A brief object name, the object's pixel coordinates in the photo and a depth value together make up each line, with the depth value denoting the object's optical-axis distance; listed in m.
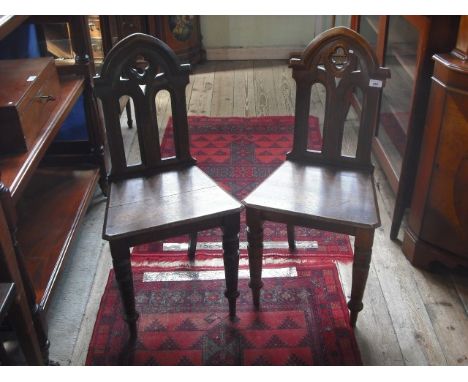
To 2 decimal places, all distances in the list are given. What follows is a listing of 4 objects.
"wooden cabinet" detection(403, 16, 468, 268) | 1.56
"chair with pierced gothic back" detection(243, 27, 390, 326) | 1.48
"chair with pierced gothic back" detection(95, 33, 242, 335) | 1.45
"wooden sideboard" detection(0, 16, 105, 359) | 1.45
